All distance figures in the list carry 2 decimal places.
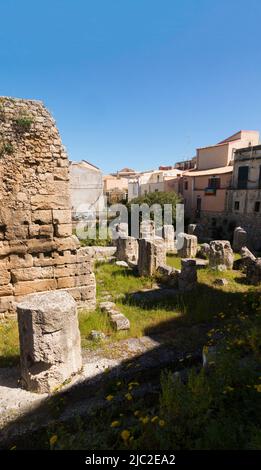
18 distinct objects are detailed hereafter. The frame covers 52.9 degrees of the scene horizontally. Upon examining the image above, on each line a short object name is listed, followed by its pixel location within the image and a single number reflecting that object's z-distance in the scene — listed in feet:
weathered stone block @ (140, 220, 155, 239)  51.03
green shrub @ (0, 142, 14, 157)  18.95
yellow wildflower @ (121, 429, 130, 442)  8.36
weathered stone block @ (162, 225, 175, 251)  55.62
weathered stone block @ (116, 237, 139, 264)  42.55
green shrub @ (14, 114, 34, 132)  18.95
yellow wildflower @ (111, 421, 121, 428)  9.32
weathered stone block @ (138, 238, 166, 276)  33.53
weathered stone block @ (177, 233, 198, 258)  47.80
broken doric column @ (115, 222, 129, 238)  52.03
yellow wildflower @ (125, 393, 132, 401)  10.79
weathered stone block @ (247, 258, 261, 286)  31.48
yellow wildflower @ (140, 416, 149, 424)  8.84
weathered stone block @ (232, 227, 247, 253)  55.98
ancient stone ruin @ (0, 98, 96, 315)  19.11
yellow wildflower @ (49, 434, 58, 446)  8.54
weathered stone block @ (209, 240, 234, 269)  38.40
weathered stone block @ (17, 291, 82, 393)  12.84
